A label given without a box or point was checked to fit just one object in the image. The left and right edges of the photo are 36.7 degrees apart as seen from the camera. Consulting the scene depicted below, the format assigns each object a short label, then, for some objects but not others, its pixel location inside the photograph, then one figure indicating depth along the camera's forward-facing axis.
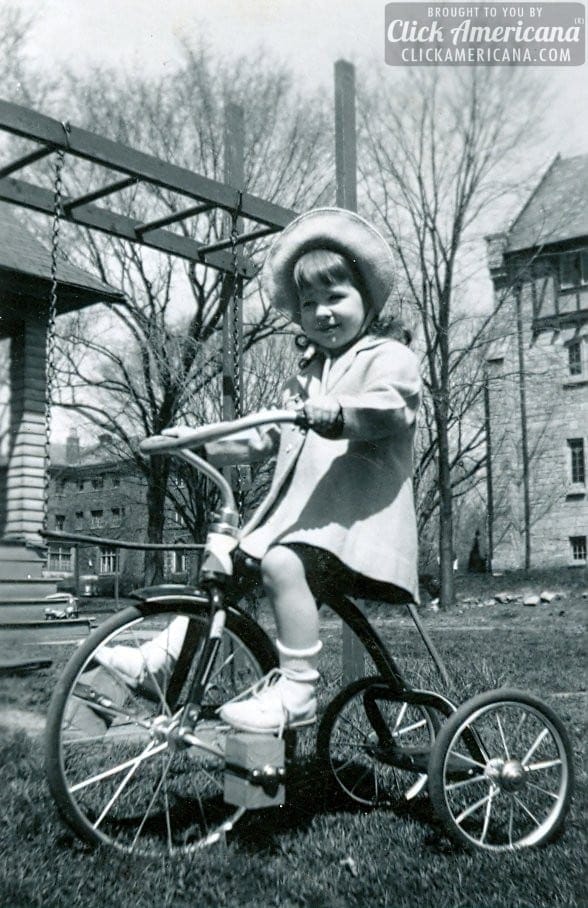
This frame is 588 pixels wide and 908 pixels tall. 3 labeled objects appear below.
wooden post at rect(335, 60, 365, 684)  4.22
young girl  2.08
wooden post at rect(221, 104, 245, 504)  4.50
